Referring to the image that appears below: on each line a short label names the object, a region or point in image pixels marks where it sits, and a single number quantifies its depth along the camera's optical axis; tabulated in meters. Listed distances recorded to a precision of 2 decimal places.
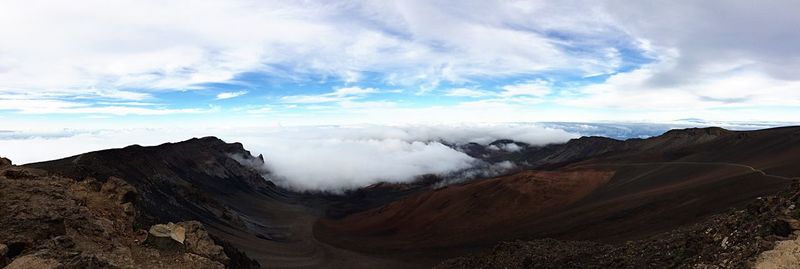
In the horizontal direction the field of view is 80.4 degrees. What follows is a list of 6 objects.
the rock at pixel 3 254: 12.85
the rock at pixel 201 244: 19.42
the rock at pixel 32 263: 12.78
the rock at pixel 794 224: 13.30
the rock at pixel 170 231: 17.77
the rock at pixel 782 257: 12.02
